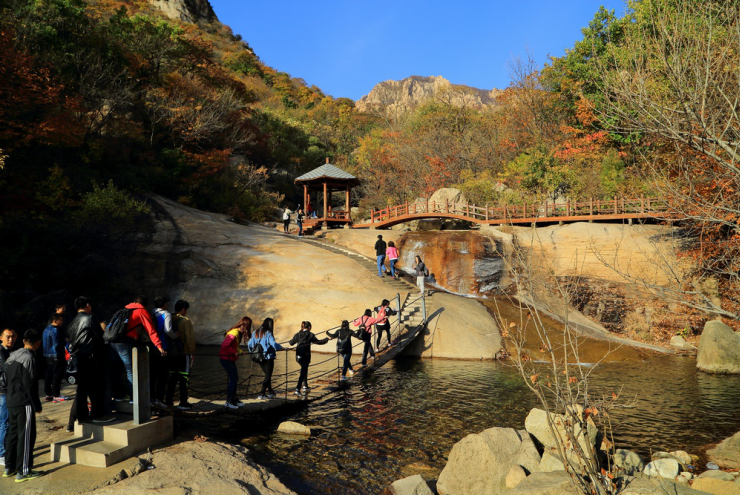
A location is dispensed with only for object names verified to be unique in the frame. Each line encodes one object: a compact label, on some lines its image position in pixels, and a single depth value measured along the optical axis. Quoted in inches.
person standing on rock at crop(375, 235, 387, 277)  911.7
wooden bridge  1124.5
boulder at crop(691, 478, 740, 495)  298.0
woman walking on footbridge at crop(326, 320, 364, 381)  539.5
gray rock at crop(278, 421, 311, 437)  408.2
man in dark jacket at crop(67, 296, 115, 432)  298.8
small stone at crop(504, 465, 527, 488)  308.0
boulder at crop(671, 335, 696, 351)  826.6
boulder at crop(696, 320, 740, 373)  669.3
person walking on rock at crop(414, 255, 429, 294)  819.1
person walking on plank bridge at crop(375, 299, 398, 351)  674.8
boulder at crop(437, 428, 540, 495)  316.2
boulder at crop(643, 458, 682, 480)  332.9
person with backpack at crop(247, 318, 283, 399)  434.3
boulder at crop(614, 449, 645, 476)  330.3
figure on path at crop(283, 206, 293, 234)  1219.9
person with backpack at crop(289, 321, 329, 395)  470.3
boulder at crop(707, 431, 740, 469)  359.0
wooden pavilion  1348.4
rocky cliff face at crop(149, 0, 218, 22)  2910.9
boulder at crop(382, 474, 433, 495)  299.6
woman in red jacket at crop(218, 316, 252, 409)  403.5
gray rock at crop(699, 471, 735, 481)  312.8
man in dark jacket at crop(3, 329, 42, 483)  256.7
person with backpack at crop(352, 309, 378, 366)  612.3
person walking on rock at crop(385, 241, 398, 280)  909.8
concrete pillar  297.0
